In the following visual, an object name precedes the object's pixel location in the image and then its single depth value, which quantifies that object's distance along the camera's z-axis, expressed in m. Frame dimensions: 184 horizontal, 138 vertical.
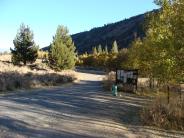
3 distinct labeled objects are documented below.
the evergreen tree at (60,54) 24.08
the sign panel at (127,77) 12.85
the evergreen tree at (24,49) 24.39
